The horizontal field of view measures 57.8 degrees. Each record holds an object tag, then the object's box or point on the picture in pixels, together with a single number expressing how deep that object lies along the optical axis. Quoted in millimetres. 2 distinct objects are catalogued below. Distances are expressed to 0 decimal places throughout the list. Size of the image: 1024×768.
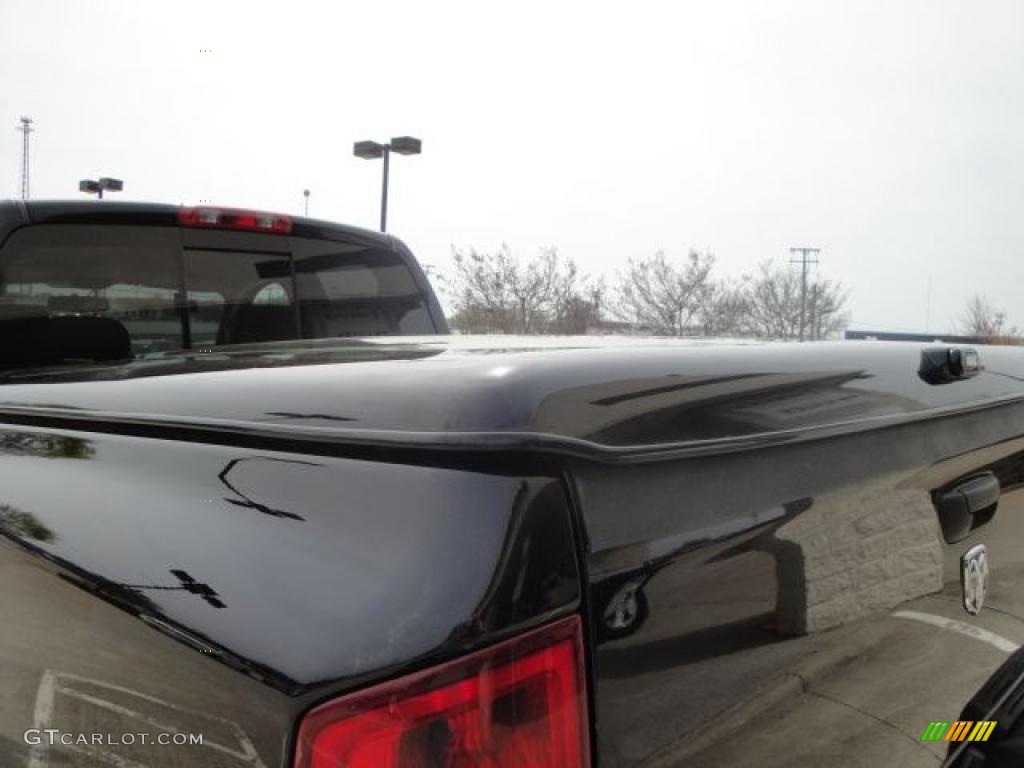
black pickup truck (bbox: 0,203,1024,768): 996
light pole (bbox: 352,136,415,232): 16359
